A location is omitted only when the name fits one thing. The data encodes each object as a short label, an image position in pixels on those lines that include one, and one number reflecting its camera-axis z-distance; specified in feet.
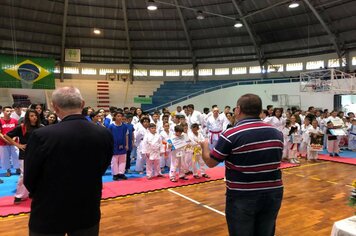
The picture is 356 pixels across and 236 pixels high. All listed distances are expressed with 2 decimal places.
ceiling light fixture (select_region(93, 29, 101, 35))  65.72
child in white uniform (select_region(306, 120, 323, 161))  30.94
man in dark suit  5.51
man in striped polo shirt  6.66
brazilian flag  59.93
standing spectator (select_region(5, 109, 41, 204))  16.31
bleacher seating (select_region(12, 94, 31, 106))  61.11
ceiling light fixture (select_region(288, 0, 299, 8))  48.42
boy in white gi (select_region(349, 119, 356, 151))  37.32
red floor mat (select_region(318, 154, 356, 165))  29.85
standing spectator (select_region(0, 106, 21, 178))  23.90
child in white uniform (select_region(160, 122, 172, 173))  24.07
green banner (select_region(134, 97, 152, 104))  71.78
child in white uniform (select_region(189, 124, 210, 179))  22.76
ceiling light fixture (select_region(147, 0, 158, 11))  47.57
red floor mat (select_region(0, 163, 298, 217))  16.08
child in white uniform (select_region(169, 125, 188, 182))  21.97
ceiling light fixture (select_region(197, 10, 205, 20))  53.55
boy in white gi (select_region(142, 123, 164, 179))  23.29
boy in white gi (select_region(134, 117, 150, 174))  25.68
